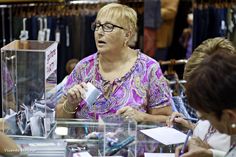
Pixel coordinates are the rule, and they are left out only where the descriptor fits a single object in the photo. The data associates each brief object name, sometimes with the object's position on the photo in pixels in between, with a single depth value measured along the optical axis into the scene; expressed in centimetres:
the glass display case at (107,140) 344
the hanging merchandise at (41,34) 728
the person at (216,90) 258
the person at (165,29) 790
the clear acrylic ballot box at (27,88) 380
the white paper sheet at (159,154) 352
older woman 462
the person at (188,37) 804
